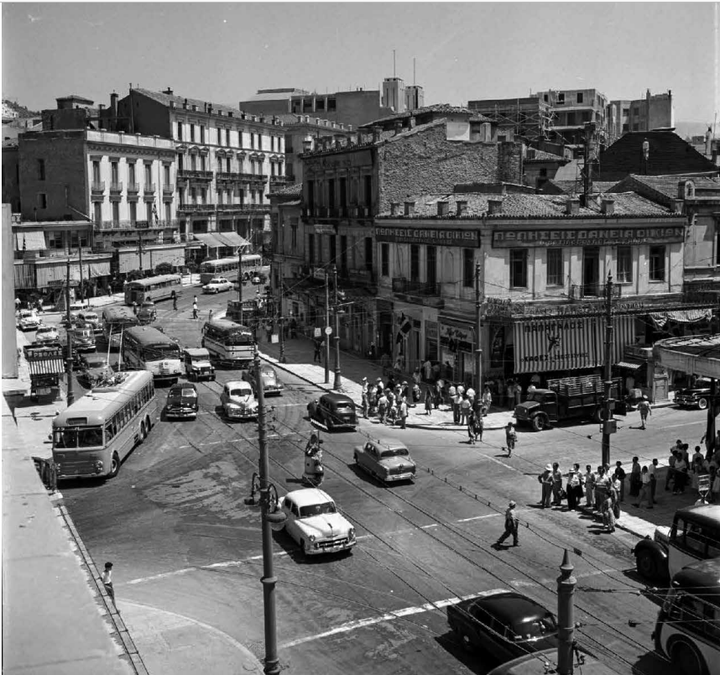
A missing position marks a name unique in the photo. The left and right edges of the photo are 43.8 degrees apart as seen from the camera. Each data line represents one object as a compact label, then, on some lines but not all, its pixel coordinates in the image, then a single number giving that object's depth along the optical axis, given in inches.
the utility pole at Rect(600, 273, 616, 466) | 1163.9
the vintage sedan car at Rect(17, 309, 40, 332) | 2578.7
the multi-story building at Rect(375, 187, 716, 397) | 1656.0
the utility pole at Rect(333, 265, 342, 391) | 1807.3
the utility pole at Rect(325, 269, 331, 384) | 1881.2
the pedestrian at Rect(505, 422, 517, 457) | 1314.5
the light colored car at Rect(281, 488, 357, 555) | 903.1
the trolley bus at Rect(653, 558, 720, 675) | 641.0
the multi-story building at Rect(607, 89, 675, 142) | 4118.4
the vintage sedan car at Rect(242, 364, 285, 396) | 1702.8
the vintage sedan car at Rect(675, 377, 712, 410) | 1606.8
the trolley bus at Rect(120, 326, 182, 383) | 1879.9
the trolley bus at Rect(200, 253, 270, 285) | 3719.2
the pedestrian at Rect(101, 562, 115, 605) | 748.0
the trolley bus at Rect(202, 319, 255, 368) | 2049.7
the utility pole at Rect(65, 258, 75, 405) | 1492.4
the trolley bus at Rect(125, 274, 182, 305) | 3063.5
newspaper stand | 1680.6
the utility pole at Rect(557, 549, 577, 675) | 439.7
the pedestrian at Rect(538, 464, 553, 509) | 1079.6
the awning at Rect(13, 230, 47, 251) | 3191.4
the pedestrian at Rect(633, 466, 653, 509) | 1089.4
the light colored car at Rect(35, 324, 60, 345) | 2247.3
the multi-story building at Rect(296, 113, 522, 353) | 2137.1
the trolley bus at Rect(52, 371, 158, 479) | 1171.9
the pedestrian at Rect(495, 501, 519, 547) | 925.8
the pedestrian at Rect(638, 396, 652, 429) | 1449.3
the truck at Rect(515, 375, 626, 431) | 1478.8
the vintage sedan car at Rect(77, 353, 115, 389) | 1836.9
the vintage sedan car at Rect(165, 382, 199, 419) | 1557.6
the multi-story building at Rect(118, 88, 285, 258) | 4121.6
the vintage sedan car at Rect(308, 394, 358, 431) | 1477.6
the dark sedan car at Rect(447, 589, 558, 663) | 666.8
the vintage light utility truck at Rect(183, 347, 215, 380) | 1911.9
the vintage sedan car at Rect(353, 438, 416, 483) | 1158.3
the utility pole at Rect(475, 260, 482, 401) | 1471.5
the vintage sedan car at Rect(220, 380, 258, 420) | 1541.6
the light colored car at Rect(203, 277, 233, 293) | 3393.2
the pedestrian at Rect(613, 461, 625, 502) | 1113.4
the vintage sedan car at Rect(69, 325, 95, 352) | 2210.8
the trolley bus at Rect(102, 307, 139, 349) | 2308.2
